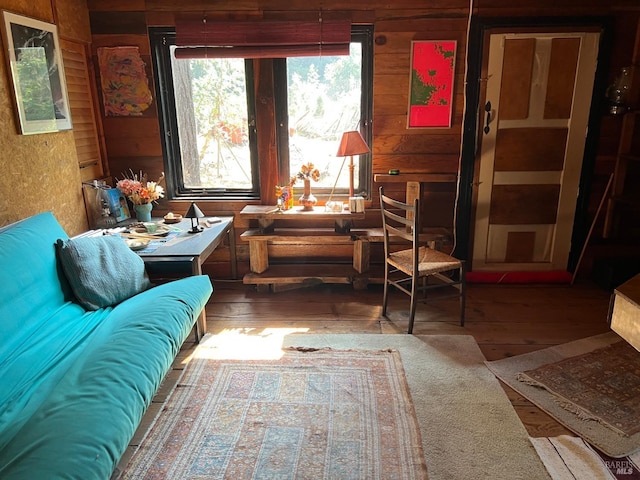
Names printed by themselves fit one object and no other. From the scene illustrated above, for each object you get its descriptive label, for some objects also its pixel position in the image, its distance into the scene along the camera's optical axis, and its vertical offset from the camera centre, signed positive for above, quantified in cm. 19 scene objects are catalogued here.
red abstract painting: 317 +22
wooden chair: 267 -88
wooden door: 319 -23
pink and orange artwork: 323 +26
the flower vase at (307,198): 334 -58
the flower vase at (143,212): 323 -64
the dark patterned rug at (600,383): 205 -130
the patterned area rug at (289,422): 177 -130
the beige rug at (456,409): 177 -130
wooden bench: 331 -86
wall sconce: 313 +14
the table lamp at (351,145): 309 -19
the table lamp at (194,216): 292 -60
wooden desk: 256 -74
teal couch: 135 -91
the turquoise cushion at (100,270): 225 -74
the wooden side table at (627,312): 114 -50
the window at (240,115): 329 +2
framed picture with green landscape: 240 +26
